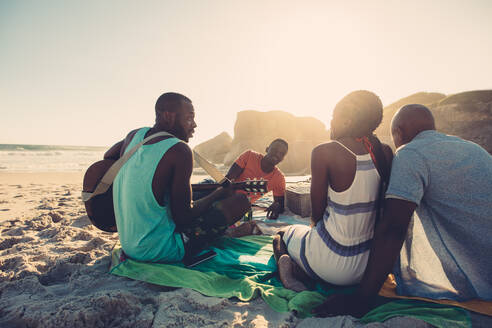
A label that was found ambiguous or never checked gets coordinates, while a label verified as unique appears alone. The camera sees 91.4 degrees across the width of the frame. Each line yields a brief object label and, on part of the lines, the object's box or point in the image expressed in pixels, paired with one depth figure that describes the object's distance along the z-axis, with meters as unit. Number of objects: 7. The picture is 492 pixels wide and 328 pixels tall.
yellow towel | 1.43
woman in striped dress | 1.63
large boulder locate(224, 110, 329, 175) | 29.53
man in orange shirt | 4.35
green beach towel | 1.52
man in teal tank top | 2.04
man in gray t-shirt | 1.41
